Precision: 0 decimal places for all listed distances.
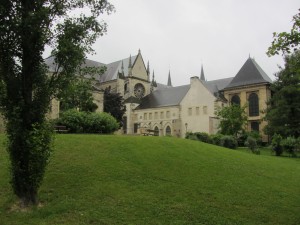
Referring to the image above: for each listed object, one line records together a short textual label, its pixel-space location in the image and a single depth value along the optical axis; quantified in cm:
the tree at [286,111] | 3891
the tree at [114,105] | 5372
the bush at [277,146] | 2972
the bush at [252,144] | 2968
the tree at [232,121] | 4197
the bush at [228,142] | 3138
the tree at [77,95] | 1074
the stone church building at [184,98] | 5450
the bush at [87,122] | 2589
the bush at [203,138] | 3167
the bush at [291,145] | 2920
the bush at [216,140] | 3177
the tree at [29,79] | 969
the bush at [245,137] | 4088
